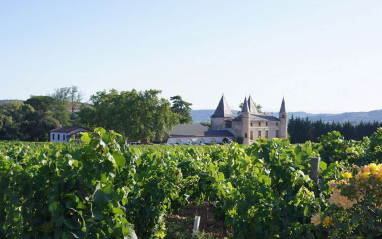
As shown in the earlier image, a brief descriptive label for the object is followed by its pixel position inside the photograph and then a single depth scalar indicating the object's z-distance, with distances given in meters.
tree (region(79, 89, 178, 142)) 49.94
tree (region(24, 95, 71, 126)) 70.56
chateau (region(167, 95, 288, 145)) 67.38
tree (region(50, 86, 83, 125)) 95.81
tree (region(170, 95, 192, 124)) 88.38
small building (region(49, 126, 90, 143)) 56.39
